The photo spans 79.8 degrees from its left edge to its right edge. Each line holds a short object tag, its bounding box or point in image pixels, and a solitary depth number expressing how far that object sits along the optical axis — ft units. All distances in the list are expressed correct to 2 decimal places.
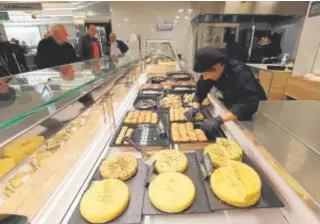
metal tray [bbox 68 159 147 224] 1.98
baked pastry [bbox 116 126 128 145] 3.49
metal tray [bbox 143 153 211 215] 2.08
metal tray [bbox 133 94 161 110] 5.77
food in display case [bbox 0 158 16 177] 2.00
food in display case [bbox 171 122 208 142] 3.55
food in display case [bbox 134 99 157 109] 5.42
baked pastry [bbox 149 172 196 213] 2.08
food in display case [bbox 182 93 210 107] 5.51
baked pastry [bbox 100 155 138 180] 2.56
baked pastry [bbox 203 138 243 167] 2.77
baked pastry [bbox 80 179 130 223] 1.96
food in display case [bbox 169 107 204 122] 4.52
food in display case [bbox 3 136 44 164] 1.40
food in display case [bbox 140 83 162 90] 7.42
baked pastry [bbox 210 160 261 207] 2.11
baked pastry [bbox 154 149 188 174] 2.68
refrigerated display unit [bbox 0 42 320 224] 1.88
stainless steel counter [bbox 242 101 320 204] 2.81
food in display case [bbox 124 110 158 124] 4.32
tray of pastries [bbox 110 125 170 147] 3.45
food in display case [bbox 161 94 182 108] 5.52
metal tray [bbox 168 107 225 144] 3.66
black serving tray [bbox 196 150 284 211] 2.10
